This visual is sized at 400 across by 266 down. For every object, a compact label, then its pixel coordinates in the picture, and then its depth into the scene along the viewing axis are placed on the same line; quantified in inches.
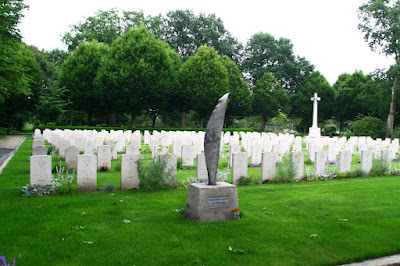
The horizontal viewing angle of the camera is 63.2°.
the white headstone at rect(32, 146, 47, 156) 359.3
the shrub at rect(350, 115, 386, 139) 1238.9
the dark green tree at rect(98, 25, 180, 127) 1306.6
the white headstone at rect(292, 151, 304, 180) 379.6
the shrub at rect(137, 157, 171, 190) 305.9
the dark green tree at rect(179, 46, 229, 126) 1467.8
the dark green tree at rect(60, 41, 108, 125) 1429.6
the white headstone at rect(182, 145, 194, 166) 469.4
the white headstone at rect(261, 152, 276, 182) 361.7
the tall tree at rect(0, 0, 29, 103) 563.7
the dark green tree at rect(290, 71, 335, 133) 1845.5
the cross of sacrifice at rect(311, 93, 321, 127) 1195.9
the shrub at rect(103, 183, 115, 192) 302.5
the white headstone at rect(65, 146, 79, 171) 379.9
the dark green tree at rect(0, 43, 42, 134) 1151.9
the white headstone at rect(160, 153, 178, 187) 315.9
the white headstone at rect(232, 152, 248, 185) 341.1
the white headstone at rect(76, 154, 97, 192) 293.7
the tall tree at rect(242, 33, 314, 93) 1956.2
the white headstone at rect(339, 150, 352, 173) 424.5
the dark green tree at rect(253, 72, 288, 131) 1755.7
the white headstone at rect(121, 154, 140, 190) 306.0
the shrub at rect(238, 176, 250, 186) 347.9
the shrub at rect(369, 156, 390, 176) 440.3
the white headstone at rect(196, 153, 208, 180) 331.9
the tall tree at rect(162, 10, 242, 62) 1845.5
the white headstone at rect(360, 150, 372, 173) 435.8
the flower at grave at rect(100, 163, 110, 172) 417.1
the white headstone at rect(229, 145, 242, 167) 441.4
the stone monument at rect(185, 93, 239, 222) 211.8
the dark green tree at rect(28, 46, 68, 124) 1278.3
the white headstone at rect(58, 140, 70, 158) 491.8
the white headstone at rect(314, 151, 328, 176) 397.4
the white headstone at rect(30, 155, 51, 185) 277.4
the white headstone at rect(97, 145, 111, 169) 411.5
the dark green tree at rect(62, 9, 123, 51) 1694.1
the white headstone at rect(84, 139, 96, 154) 470.7
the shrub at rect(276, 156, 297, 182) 374.6
